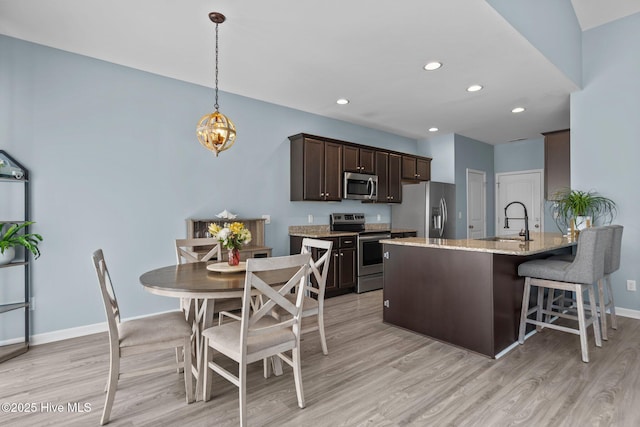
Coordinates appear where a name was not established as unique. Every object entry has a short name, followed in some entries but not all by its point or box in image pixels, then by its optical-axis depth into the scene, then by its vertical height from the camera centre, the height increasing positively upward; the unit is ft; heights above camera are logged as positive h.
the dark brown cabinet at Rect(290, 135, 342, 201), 15.30 +2.14
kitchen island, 8.99 -2.18
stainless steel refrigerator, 18.75 +0.26
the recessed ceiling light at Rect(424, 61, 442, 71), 11.03 +5.00
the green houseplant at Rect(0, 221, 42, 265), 8.65 -0.69
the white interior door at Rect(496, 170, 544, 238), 21.59 +1.11
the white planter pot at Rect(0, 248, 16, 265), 8.80 -1.08
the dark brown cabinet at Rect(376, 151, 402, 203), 18.49 +2.14
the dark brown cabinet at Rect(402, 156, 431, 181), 19.99 +2.86
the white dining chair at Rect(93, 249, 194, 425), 6.19 -2.39
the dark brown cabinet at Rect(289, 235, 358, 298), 15.26 -2.25
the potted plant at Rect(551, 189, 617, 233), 12.75 +0.24
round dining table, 6.24 -1.37
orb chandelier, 8.87 +2.26
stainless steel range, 16.34 -1.88
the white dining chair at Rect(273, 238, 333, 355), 8.15 -2.33
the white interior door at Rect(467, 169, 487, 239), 21.97 +0.70
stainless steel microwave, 16.78 +1.49
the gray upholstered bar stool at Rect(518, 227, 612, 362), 8.70 -1.64
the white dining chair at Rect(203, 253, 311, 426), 5.90 -2.34
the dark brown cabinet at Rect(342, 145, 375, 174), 16.78 +2.87
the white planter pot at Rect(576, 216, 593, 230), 12.33 -0.30
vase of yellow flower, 7.99 -0.55
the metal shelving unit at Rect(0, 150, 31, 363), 9.14 -1.39
